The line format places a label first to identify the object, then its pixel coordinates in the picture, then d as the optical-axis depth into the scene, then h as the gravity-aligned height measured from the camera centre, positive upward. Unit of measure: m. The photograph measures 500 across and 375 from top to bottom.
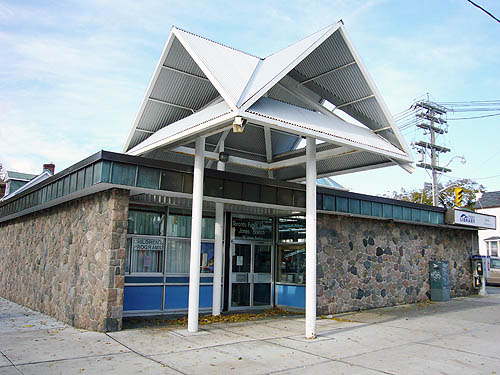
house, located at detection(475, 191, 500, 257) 42.38 +5.14
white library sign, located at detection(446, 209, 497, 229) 17.45 +1.78
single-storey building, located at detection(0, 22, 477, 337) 9.68 +1.39
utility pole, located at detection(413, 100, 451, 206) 38.34 +11.35
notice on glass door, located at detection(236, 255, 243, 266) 14.28 -0.10
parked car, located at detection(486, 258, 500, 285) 27.19 -0.68
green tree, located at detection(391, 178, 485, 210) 45.38 +7.03
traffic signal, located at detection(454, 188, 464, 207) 24.86 +3.68
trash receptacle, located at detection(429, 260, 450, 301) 17.02 -0.73
